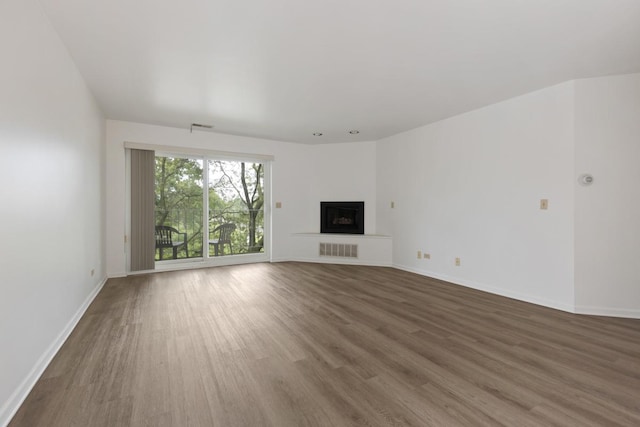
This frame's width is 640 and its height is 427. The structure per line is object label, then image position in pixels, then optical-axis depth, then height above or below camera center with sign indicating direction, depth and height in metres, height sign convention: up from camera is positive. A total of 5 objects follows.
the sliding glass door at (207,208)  5.14 +0.07
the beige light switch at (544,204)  3.38 +0.08
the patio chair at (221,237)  5.60 -0.52
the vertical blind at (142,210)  4.81 +0.03
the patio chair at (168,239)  5.11 -0.50
